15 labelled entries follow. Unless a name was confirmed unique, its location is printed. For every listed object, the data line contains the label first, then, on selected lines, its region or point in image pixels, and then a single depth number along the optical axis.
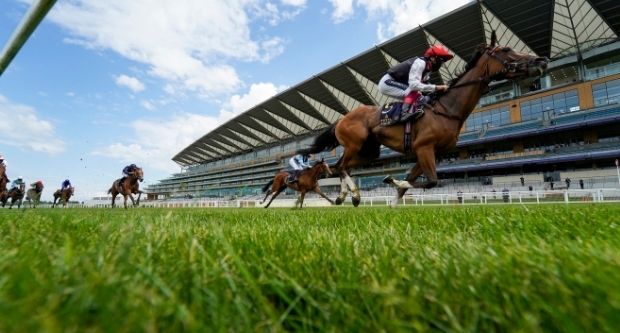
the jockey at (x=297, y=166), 15.12
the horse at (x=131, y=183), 17.73
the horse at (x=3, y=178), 13.15
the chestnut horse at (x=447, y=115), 5.99
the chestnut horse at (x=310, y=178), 14.39
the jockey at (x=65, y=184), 24.62
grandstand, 38.84
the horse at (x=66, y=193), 24.39
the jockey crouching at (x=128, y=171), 17.91
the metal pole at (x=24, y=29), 1.59
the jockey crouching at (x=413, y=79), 6.60
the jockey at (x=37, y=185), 21.37
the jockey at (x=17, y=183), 21.23
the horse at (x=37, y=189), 21.57
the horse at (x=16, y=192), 21.17
